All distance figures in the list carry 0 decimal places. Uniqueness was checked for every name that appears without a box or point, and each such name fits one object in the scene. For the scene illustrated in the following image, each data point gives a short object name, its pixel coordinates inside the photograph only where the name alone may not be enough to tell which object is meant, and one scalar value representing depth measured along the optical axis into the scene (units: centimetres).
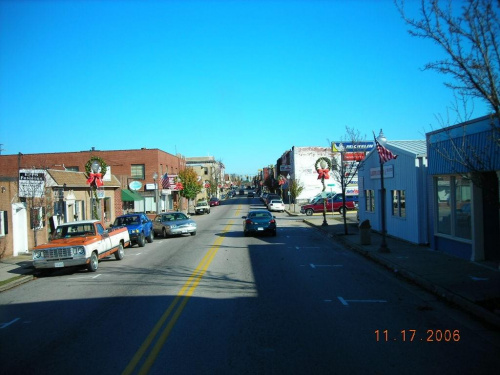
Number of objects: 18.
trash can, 1852
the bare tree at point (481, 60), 709
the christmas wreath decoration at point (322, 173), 3198
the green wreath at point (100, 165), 2822
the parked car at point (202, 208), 5519
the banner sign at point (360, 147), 2690
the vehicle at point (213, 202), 7756
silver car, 2617
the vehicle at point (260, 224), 2436
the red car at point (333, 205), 4397
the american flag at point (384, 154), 1691
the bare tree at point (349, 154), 2413
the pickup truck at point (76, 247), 1408
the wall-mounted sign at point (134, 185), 4288
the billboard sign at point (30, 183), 1880
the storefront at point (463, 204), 1254
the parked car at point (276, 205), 5178
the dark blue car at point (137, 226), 2202
